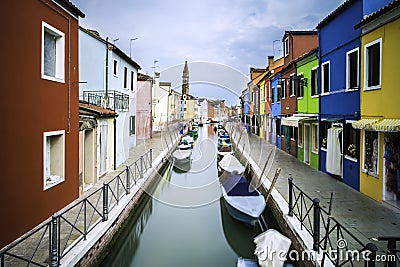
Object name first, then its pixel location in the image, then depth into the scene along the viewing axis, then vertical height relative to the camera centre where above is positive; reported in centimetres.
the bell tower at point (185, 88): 7566 +1016
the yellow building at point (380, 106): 872 +70
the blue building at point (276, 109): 2483 +163
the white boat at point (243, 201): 996 -236
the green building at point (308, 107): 1573 +118
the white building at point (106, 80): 1602 +262
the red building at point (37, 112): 675 +38
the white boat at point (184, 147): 2684 -157
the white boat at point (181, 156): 2445 -213
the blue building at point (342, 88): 1126 +157
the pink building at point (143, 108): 2923 +188
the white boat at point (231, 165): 1611 -200
